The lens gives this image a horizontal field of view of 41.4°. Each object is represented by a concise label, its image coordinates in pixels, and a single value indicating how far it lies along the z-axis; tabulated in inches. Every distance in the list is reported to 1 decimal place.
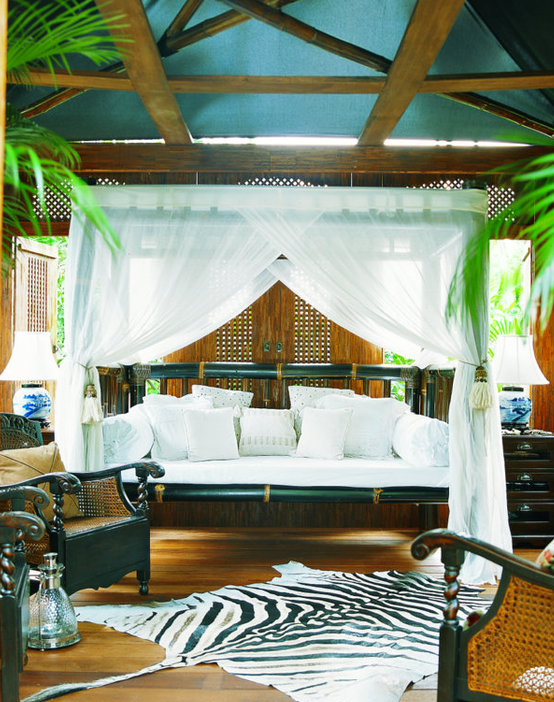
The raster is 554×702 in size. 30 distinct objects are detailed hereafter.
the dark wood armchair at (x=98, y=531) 134.1
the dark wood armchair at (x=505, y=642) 77.4
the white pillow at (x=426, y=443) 186.5
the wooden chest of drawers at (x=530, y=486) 191.8
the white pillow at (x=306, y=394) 219.1
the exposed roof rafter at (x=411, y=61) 110.7
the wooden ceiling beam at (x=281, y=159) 181.9
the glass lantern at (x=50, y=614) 123.0
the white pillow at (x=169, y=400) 210.2
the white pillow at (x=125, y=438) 186.2
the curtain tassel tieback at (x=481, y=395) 170.6
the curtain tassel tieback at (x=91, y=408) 171.8
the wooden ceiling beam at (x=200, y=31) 145.5
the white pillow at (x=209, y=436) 197.9
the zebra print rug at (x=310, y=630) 113.0
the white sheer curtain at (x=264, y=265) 174.9
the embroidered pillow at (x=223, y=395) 219.0
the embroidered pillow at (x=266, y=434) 208.4
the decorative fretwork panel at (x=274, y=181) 196.3
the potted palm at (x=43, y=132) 59.1
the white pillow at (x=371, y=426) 207.9
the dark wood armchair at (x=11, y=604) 87.6
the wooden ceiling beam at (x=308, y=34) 134.9
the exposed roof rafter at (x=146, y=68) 110.0
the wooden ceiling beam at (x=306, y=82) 140.2
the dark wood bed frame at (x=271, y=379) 215.0
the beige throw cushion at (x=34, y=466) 137.6
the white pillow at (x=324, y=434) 201.6
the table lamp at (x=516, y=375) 193.2
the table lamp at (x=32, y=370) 197.6
